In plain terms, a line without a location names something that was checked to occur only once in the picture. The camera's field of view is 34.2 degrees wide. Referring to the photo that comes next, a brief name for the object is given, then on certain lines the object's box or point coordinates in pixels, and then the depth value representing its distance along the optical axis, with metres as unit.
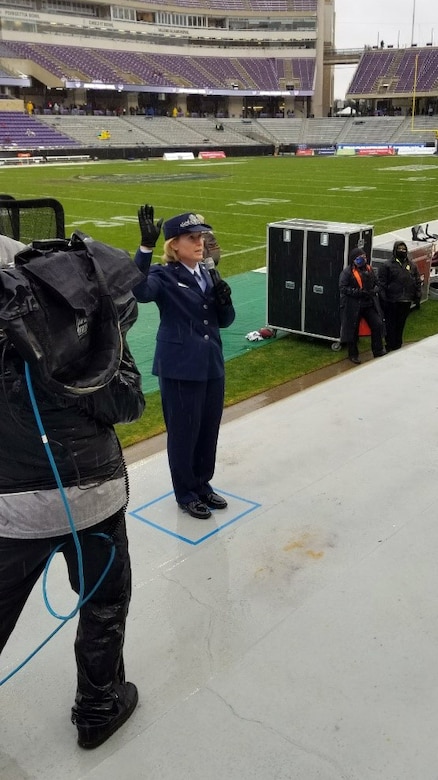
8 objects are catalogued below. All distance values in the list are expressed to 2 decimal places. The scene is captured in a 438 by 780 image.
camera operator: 2.09
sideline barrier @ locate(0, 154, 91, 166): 43.88
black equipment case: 7.68
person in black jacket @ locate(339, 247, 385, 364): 7.29
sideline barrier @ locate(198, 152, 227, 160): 51.17
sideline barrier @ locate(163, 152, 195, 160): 49.53
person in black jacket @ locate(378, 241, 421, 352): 7.73
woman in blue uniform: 3.89
